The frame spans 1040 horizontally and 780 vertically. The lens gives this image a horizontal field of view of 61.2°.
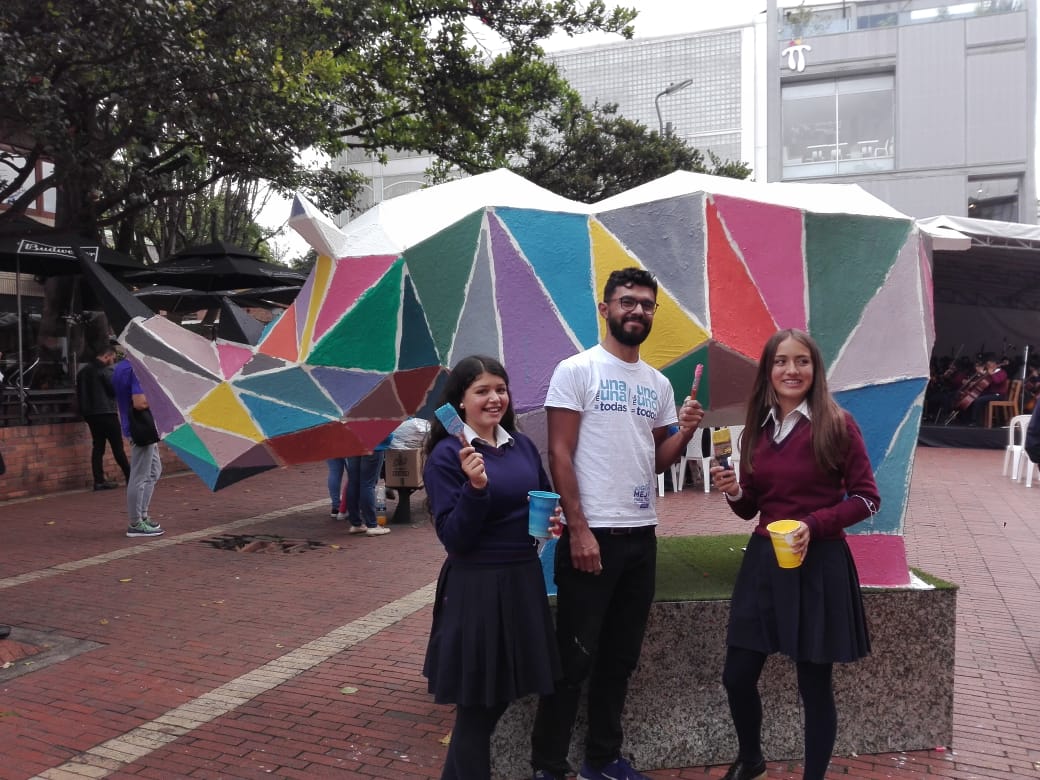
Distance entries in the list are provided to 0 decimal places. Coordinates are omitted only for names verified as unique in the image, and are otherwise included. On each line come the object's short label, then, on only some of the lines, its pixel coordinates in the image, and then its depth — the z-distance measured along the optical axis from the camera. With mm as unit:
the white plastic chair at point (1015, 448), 11664
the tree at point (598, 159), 17250
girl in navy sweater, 2703
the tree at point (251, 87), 6980
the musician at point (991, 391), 16438
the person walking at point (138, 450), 7574
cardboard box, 8484
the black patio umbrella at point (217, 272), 11625
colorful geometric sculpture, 3623
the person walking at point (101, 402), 9766
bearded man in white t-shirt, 3029
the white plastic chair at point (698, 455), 10641
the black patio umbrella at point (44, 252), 9703
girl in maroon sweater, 2900
